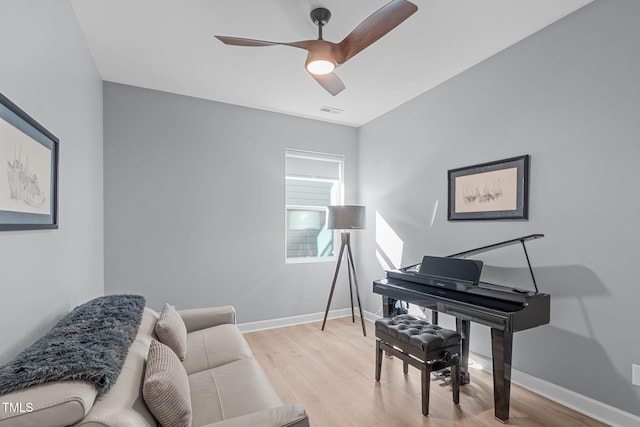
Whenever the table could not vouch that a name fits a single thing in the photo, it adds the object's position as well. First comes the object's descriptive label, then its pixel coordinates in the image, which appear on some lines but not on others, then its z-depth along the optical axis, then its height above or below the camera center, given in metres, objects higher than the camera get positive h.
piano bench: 2.17 -0.98
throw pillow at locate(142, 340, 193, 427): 1.19 -0.72
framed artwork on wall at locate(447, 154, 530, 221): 2.53 +0.21
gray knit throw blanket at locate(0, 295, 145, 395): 1.01 -0.54
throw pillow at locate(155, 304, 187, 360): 1.92 -0.76
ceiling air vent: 3.95 +1.33
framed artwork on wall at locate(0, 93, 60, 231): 1.24 +0.19
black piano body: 2.05 -0.66
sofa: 0.89 -0.78
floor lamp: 3.75 -0.06
